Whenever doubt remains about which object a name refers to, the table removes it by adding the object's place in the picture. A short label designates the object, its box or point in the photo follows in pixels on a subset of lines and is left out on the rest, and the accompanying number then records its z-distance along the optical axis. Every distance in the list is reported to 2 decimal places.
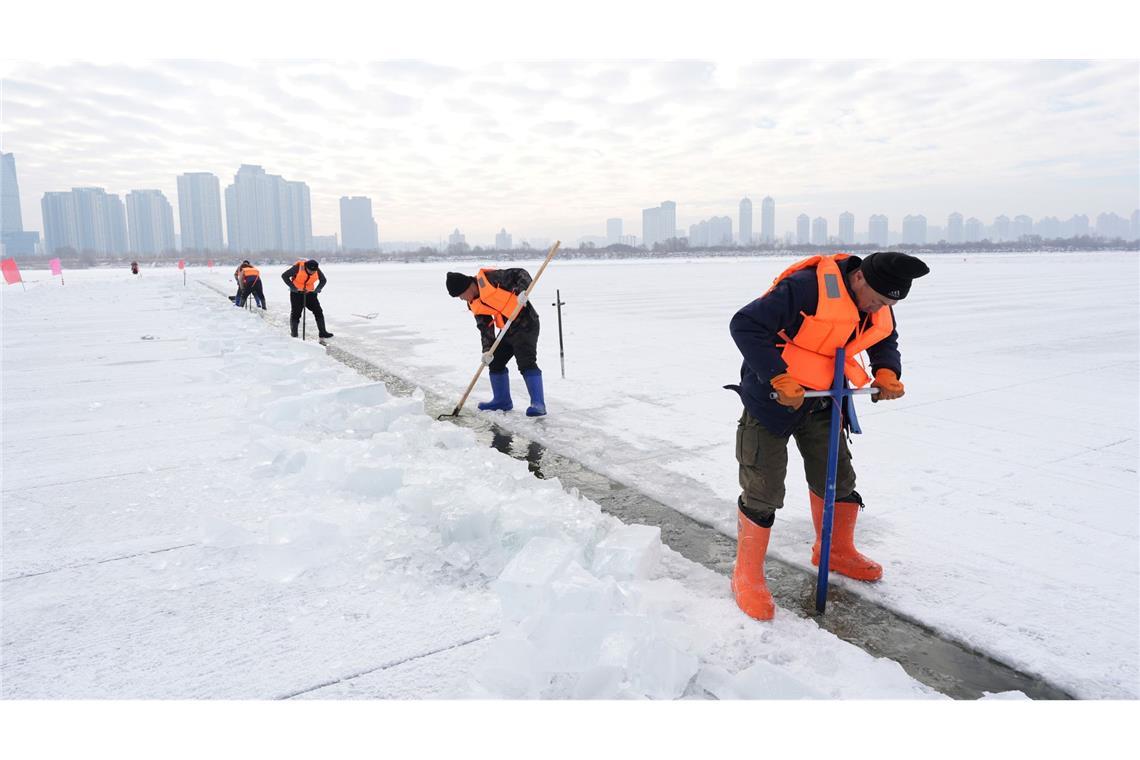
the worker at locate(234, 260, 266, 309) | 17.36
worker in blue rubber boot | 6.87
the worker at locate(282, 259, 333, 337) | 12.10
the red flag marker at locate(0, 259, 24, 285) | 29.46
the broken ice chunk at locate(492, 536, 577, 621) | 2.79
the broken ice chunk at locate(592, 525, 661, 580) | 3.22
